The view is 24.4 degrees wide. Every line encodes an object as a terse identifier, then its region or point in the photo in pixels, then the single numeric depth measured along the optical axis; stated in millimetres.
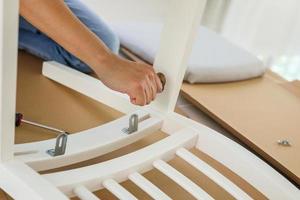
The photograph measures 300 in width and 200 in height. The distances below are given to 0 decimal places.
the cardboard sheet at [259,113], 1322
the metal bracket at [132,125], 1205
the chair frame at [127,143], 998
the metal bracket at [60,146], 1103
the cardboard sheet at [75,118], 1192
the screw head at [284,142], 1356
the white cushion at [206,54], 1557
